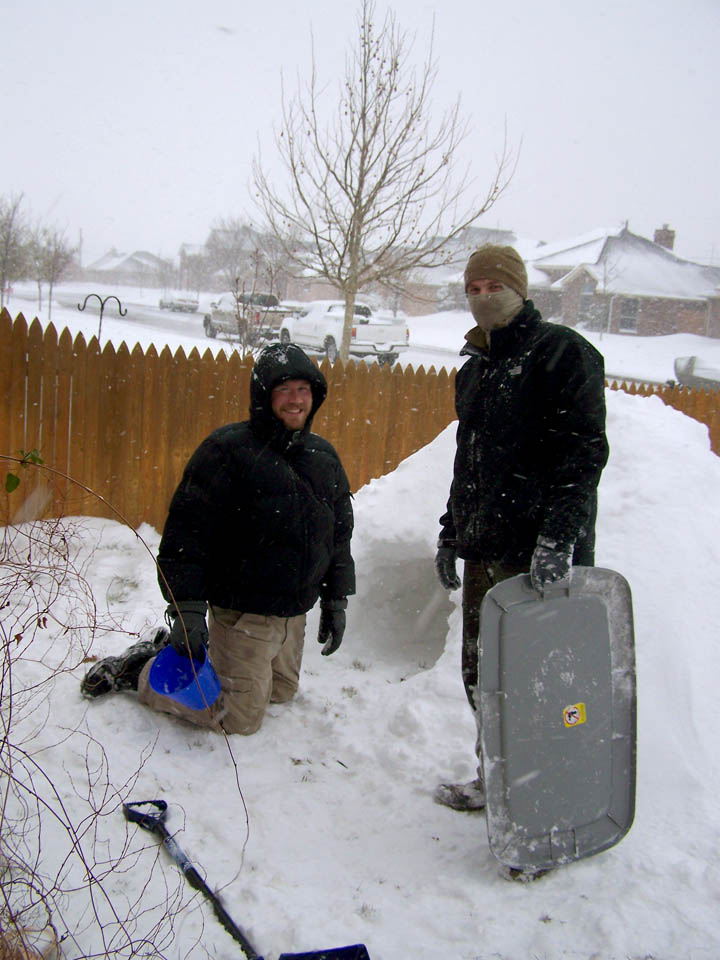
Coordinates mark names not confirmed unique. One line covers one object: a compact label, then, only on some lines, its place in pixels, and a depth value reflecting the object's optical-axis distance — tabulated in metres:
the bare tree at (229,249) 40.06
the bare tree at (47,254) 22.48
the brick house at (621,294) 36.00
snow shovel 1.92
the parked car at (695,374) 23.61
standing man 2.25
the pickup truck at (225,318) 19.90
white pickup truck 18.36
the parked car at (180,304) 32.34
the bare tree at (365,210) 9.34
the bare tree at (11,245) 19.19
